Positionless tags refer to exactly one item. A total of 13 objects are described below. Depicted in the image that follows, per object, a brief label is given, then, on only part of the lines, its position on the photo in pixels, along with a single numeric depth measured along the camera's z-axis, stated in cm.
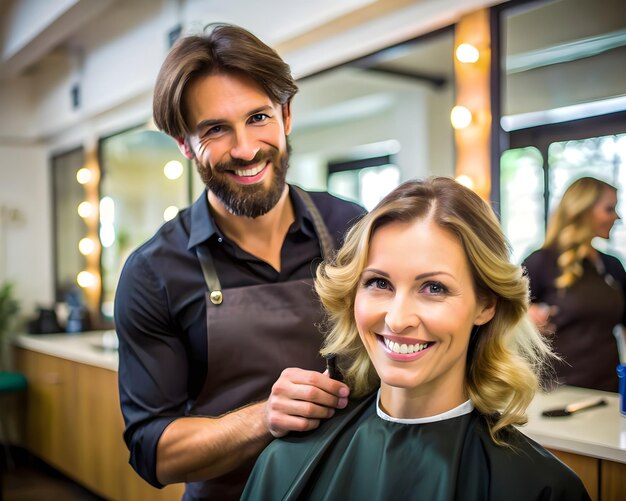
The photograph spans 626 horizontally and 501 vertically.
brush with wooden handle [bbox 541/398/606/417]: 197
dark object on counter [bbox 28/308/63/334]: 511
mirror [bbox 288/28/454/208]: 556
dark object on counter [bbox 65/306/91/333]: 512
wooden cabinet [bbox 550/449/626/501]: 166
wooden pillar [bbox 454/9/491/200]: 243
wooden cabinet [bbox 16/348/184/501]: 365
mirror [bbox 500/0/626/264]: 274
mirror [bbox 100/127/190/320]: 510
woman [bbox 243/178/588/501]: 117
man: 144
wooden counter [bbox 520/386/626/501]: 166
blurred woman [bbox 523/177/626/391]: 263
